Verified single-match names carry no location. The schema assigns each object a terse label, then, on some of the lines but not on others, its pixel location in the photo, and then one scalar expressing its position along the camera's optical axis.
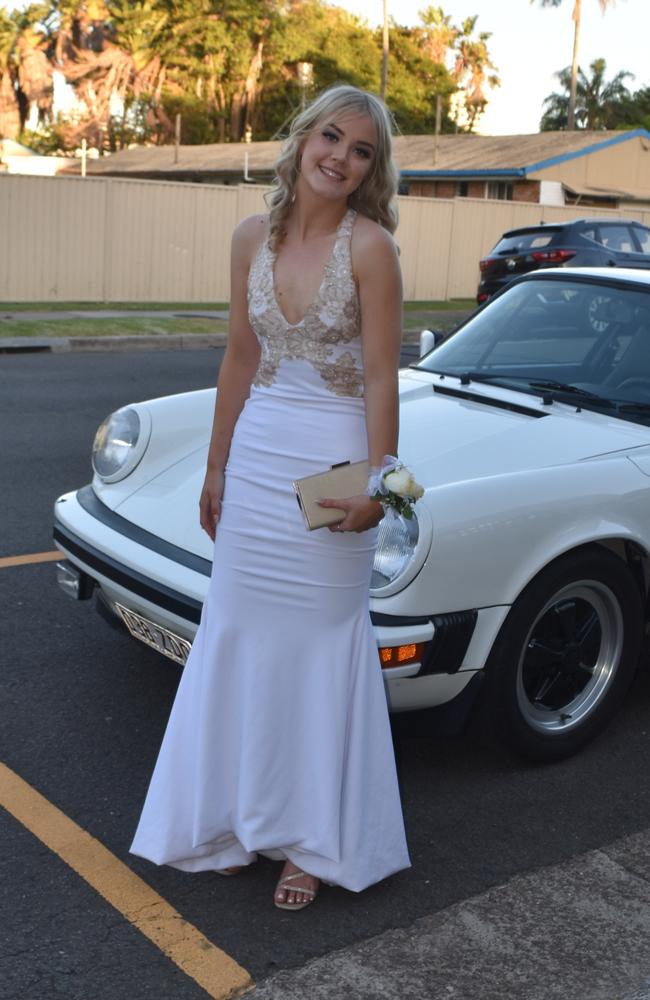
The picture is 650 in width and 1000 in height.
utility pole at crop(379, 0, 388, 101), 45.33
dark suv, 17.80
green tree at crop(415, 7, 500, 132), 67.50
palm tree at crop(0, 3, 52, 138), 69.50
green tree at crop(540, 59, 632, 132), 72.81
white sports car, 3.31
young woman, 2.81
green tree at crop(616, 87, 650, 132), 70.06
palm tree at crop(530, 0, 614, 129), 49.16
